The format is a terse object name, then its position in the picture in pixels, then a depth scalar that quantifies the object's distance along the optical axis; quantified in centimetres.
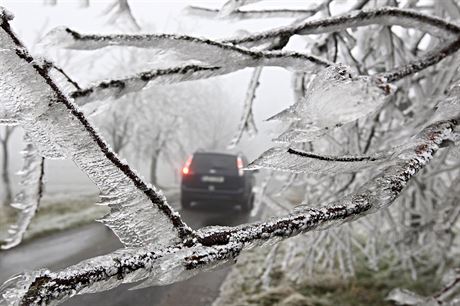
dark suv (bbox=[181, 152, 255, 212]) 1030
